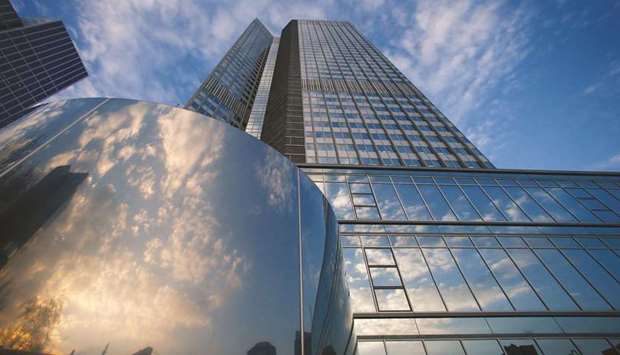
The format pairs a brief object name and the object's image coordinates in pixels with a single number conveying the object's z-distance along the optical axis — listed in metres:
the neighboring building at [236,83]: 56.11
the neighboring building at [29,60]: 87.69
